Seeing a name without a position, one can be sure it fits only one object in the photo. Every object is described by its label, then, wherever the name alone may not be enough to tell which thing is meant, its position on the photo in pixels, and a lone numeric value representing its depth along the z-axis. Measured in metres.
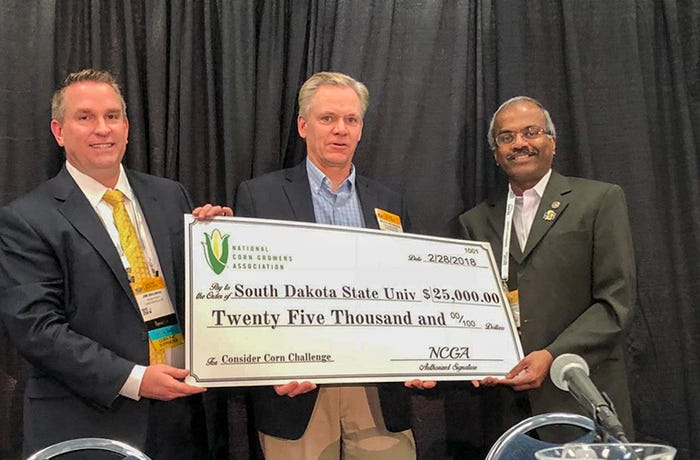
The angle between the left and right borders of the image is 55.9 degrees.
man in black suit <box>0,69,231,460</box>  2.14
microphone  1.21
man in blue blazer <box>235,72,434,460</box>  2.47
